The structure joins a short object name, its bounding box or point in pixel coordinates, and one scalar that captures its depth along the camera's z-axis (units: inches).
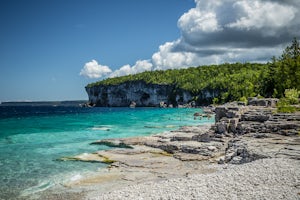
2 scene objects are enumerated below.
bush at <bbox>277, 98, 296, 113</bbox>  1403.8
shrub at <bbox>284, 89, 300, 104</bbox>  1855.3
